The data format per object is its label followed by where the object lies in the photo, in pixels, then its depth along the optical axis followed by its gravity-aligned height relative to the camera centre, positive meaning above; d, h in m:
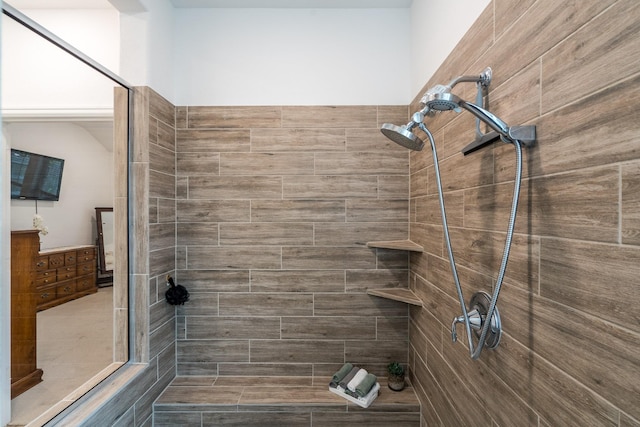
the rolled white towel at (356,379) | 1.57 -0.95
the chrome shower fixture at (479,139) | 0.71 +0.21
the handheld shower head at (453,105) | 0.73 +0.31
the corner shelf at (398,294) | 1.57 -0.50
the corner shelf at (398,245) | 1.53 -0.19
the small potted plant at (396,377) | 1.66 -0.99
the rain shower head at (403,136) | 0.83 +0.23
